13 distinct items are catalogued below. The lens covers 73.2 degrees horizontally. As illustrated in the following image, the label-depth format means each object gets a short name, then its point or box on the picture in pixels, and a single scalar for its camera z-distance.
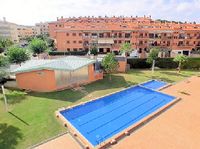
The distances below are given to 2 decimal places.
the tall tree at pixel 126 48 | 32.56
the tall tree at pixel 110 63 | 20.71
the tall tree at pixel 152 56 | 26.07
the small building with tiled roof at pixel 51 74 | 17.62
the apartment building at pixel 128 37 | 43.02
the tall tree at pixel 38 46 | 34.09
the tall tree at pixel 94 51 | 37.19
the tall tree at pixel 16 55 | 25.19
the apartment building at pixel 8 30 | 70.03
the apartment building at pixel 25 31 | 92.61
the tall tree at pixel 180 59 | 25.89
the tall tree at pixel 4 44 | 45.69
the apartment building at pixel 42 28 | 102.07
